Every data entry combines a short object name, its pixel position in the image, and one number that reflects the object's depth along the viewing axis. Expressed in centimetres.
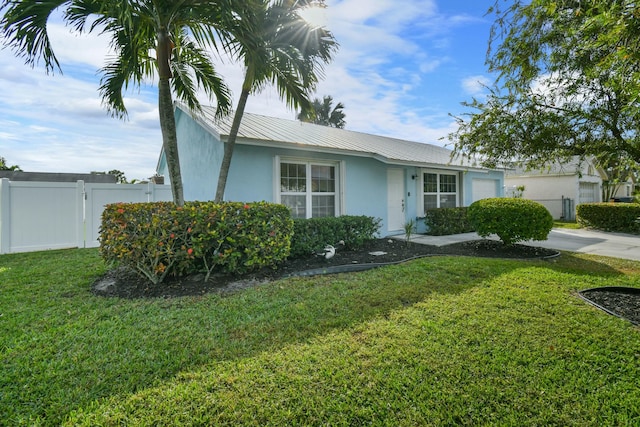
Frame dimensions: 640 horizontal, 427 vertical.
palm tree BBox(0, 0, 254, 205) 471
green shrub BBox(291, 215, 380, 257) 691
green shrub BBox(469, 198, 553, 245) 798
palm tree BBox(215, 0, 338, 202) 634
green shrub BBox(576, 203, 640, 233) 1269
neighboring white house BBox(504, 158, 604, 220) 1962
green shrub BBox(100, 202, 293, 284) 494
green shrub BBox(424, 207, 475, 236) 1148
